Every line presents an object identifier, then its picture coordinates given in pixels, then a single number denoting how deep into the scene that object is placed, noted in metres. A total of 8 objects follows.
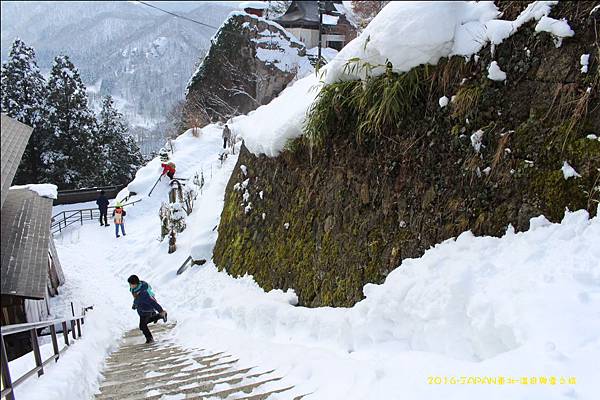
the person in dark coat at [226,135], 22.38
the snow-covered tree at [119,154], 25.55
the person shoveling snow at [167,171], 22.80
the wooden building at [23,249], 2.63
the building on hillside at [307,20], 24.98
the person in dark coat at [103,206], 20.45
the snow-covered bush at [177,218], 13.85
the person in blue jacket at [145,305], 6.73
